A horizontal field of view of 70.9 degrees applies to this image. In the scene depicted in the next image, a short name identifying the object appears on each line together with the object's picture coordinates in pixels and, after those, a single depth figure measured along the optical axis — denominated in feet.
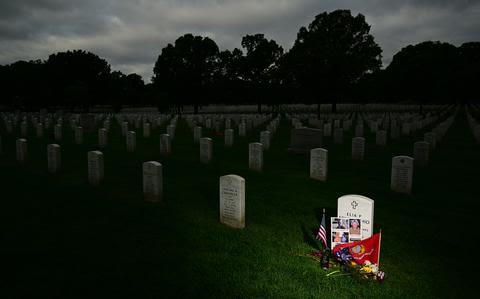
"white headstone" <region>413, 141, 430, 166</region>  41.45
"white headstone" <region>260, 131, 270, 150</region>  55.42
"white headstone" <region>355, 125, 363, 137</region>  74.06
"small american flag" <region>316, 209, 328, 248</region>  18.04
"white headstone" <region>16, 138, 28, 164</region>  42.19
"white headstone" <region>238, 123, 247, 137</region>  75.56
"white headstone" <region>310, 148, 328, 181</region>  34.65
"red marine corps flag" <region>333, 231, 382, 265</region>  15.84
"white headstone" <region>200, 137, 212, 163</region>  44.21
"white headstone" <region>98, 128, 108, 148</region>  57.47
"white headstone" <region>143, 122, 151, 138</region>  73.77
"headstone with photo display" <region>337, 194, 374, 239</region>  17.48
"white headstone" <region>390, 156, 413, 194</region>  29.96
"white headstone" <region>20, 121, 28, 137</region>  74.69
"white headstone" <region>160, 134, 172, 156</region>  50.16
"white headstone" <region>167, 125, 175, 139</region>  69.21
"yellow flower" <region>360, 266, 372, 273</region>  15.83
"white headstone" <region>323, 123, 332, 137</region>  74.13
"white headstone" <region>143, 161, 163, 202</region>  27.09
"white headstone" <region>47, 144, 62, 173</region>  37.63
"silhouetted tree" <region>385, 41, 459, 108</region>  138.92
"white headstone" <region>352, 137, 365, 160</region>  46.14
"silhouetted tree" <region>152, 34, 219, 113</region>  170.81
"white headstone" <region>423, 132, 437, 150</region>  54.60
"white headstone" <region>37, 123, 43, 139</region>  71.39
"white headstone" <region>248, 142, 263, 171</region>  39.22
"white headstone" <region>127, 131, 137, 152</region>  53.52
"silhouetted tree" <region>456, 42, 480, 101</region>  163.12
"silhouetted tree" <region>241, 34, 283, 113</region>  176.96
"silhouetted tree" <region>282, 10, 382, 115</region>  142.20
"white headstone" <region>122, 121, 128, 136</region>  74.31
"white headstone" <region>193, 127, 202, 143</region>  65.05
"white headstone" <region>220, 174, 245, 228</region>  22.04
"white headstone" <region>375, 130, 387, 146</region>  60.09
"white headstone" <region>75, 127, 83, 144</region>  62.36
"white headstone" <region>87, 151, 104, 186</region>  32.27
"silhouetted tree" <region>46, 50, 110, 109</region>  209.87
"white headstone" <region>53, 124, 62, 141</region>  67.40
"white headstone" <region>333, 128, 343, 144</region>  63.41
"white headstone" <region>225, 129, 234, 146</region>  59.98
